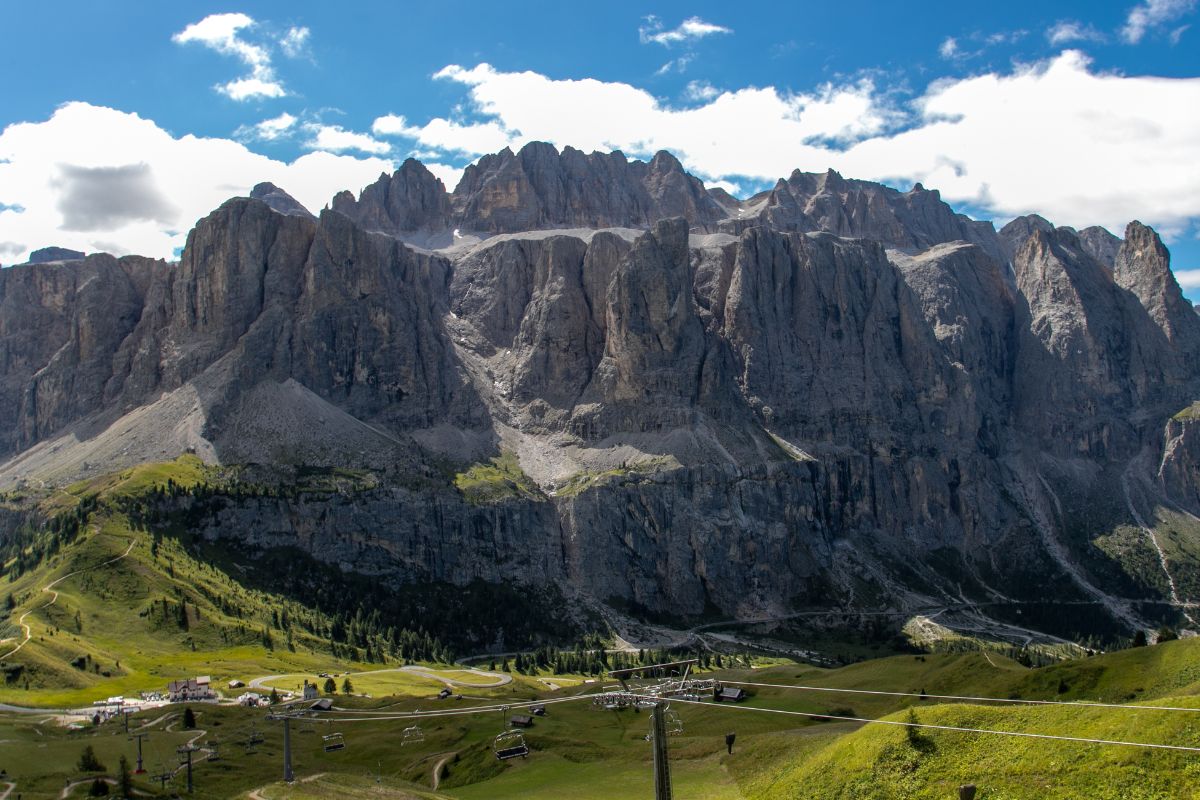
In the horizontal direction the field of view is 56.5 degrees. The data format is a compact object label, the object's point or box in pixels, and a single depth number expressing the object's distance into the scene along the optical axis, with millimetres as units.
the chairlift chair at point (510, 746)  93562
